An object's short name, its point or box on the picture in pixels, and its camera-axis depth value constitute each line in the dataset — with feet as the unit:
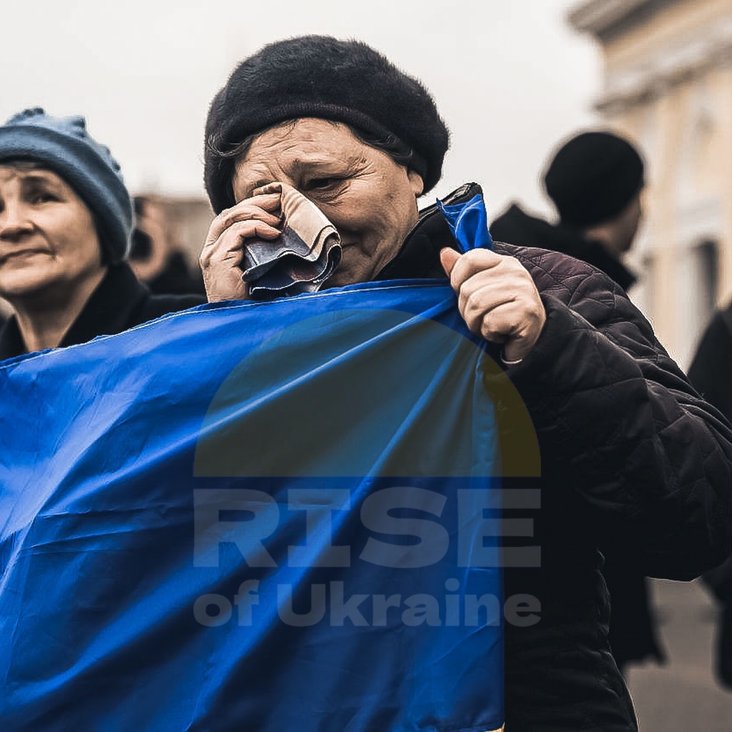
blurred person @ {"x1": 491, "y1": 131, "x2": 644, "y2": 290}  14.70
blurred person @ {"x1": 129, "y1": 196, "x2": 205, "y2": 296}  17.40
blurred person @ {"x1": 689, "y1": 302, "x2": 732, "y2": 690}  15.10
